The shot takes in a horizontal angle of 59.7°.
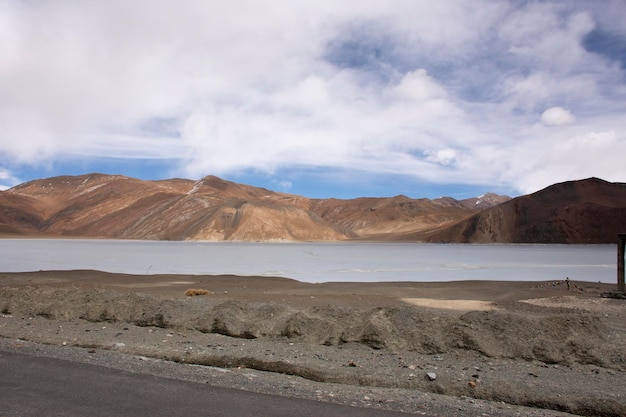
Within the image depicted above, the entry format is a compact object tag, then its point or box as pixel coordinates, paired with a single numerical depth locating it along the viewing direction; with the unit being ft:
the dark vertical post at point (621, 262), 63.10
